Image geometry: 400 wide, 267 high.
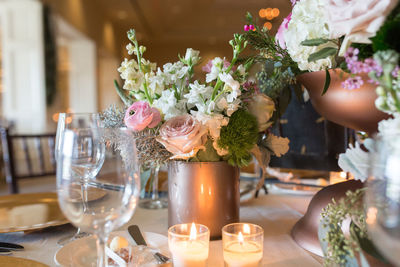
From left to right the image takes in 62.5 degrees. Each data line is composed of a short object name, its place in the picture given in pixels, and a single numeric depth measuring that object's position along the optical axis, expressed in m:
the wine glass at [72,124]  0.56
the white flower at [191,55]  0.69
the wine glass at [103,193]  0.45
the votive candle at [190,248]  0.54
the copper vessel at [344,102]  0.56
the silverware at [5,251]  0.65
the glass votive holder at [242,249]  0.52
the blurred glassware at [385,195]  0.34
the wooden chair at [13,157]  1.58
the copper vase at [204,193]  0.70
